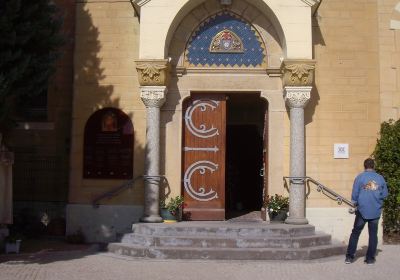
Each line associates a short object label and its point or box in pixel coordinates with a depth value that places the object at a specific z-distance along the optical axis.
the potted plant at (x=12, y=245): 10.03
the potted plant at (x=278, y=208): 11.29
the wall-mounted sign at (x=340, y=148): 11.58
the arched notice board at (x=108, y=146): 11.77
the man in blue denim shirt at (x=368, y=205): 8.97
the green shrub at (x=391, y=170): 11.21
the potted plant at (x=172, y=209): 11.23
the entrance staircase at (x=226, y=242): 9.48
